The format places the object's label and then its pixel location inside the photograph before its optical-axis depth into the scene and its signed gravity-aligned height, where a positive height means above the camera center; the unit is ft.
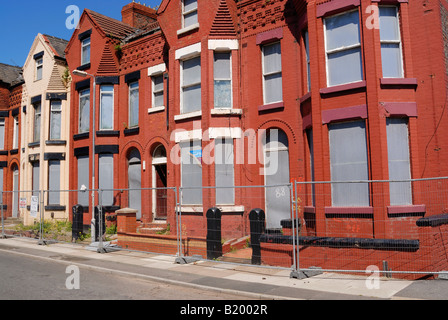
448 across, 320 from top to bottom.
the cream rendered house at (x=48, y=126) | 68.08 +12.88
